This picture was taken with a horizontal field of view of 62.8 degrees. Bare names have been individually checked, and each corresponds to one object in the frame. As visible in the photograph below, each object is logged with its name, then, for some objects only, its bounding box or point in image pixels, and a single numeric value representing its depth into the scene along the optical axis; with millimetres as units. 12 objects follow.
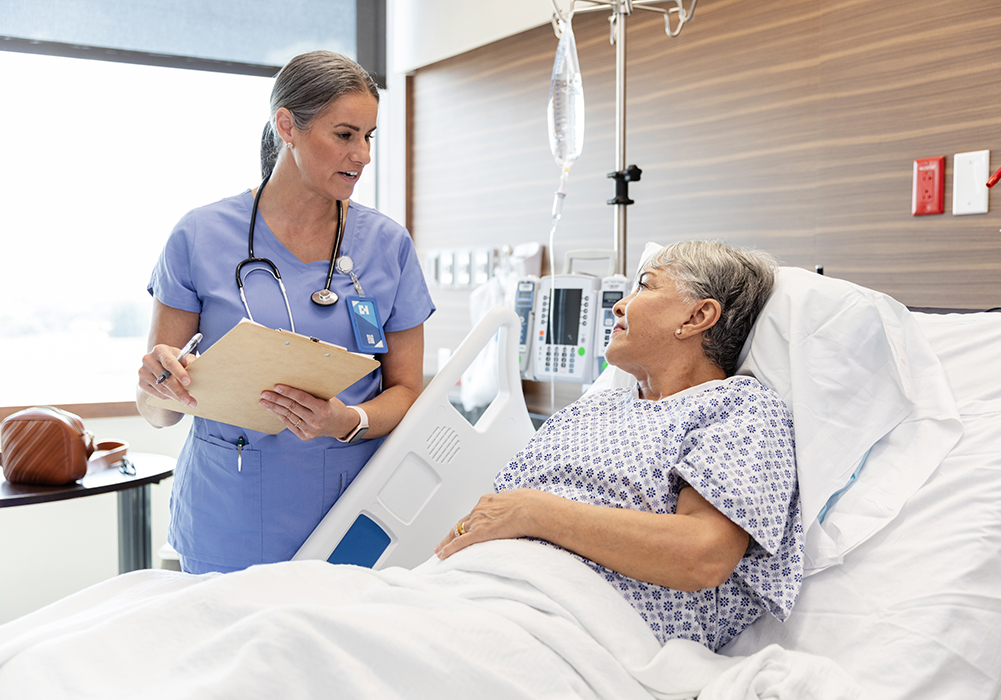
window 3039
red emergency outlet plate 1793
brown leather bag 1916
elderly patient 1164
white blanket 920
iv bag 2141
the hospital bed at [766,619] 948
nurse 1433
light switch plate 1720
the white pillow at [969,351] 1380
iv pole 2137
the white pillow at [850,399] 1263
